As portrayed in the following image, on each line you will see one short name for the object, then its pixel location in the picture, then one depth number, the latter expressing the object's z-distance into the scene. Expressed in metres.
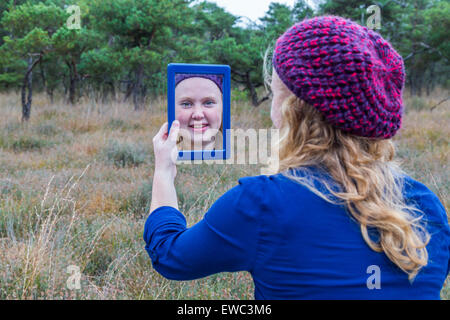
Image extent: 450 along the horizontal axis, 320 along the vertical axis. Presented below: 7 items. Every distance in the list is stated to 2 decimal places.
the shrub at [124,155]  6.03
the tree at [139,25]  9.75
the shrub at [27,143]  6.78
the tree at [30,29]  8.18
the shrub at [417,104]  11.73
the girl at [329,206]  1.05
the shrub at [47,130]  7.74
